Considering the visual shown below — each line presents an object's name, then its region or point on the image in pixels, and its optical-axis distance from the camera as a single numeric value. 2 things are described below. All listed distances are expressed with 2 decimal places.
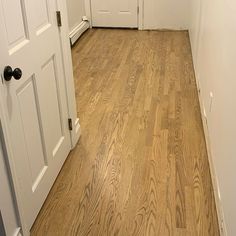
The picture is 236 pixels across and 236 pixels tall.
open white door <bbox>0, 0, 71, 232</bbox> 1.41
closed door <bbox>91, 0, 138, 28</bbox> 5.29
